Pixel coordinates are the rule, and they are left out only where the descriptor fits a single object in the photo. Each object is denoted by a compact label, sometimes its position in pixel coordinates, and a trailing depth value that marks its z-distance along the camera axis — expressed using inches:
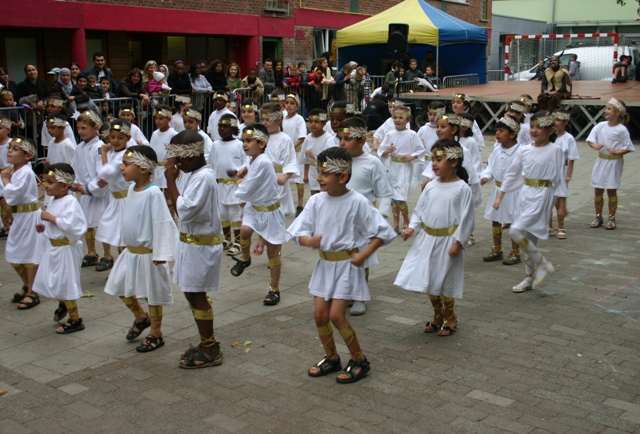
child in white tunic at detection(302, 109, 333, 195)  388.8
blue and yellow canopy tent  975.0
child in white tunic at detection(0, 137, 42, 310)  315.0
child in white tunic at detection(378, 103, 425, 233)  434.9
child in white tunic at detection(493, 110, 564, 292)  326.0
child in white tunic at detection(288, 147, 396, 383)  231.8
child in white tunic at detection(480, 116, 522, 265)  377.1
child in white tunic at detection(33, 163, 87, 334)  279.1
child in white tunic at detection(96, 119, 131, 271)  328.2
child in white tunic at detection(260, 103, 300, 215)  388.8
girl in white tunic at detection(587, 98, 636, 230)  451.5
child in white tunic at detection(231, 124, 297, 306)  323.9
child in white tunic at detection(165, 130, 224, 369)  245.6
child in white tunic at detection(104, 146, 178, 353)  257.4
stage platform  825.5
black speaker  690.8
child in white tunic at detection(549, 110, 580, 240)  418.0
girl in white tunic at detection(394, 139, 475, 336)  266.8
